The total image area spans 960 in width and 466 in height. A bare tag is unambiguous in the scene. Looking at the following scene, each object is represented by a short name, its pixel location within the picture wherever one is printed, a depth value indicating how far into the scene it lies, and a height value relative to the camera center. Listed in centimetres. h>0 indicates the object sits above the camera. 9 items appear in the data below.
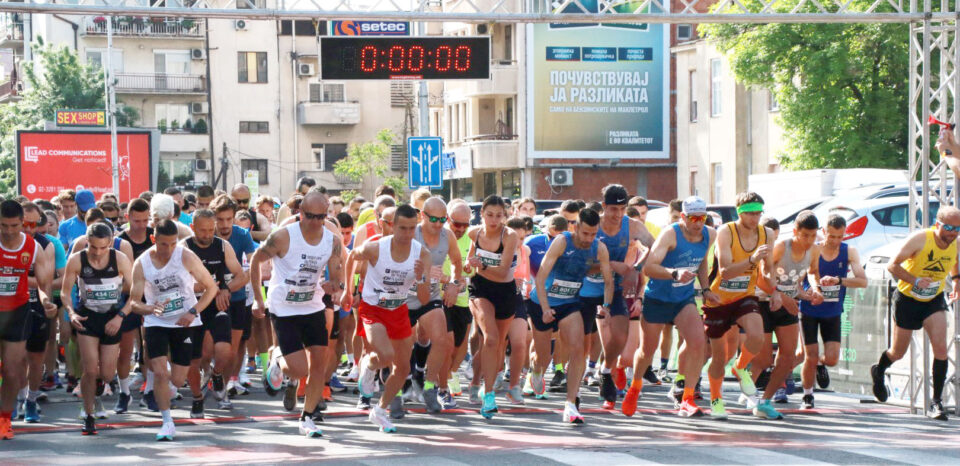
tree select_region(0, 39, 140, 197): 6638 +428
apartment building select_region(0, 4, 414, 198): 7144 +418
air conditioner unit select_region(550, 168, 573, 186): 5369 +15
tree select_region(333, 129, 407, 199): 6612 +114
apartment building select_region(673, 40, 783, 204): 4391 +158
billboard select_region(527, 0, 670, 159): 5388 +330
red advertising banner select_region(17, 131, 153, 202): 4309 +72
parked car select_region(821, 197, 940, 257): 2288 -67
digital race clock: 1983 +169
